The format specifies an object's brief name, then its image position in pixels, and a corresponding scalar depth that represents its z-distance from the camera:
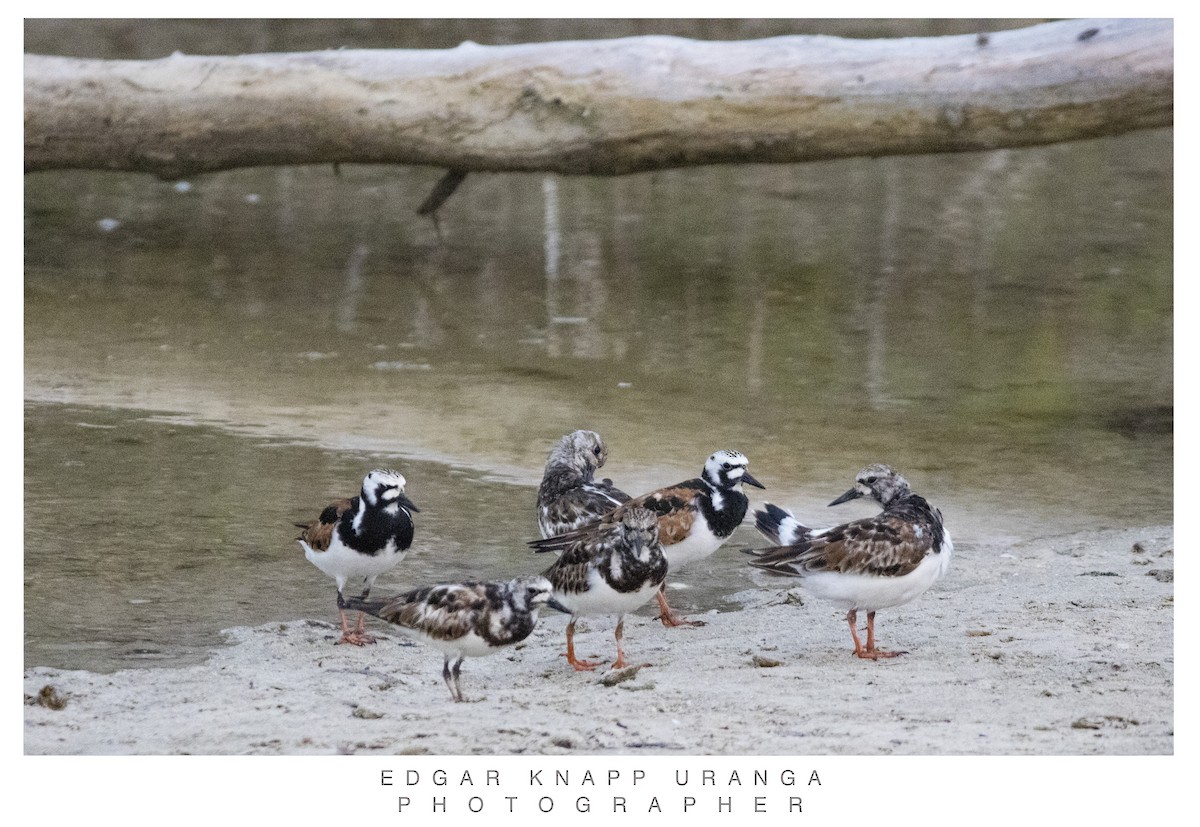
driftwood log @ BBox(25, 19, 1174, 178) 22.25
